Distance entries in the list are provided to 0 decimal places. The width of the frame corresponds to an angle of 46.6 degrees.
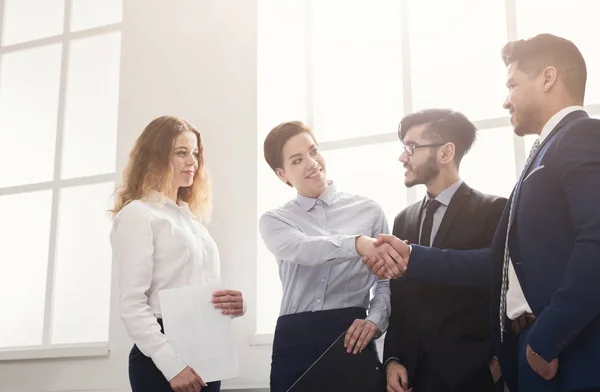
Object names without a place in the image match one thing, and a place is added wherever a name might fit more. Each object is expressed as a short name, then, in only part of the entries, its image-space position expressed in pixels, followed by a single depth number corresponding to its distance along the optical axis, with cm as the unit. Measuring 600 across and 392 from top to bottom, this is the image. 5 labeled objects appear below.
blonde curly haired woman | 208
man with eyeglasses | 197
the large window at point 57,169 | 357
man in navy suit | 145
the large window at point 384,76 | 288
